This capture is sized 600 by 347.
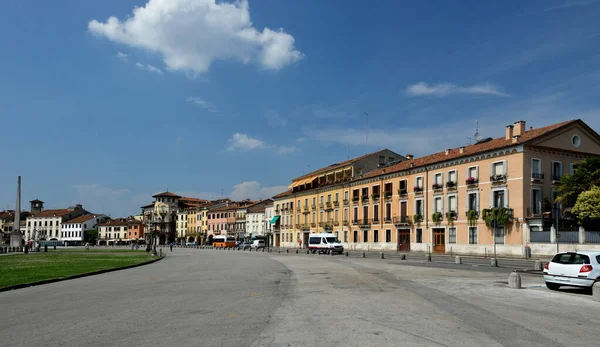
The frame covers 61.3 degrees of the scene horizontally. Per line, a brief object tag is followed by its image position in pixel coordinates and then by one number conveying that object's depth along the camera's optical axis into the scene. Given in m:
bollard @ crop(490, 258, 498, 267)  31.81
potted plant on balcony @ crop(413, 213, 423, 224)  57.01
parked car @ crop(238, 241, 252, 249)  89.47
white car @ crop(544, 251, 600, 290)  16.66
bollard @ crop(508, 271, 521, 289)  18.27
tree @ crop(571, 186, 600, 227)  37.34
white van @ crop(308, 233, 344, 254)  54.50
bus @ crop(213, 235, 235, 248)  97.36
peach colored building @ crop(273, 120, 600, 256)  44.41
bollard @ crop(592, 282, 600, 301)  14.89
